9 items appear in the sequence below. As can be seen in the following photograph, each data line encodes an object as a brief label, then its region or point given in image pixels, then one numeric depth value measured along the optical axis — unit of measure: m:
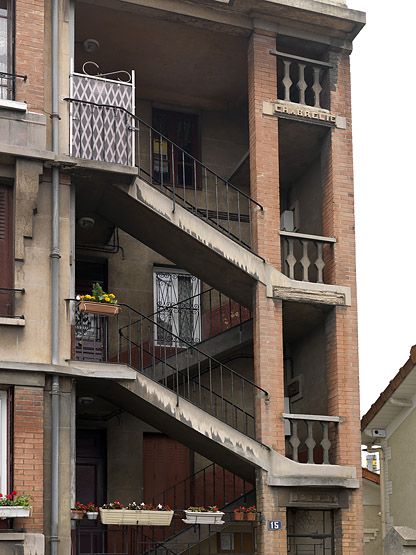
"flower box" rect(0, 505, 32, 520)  18.42
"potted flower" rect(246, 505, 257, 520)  20.94
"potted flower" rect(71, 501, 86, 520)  19.44
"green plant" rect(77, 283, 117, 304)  20.53
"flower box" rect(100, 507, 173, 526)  19.86
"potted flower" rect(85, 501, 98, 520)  19.58
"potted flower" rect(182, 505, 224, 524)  20.75
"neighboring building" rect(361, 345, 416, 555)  26.62
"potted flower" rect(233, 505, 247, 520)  21.02
